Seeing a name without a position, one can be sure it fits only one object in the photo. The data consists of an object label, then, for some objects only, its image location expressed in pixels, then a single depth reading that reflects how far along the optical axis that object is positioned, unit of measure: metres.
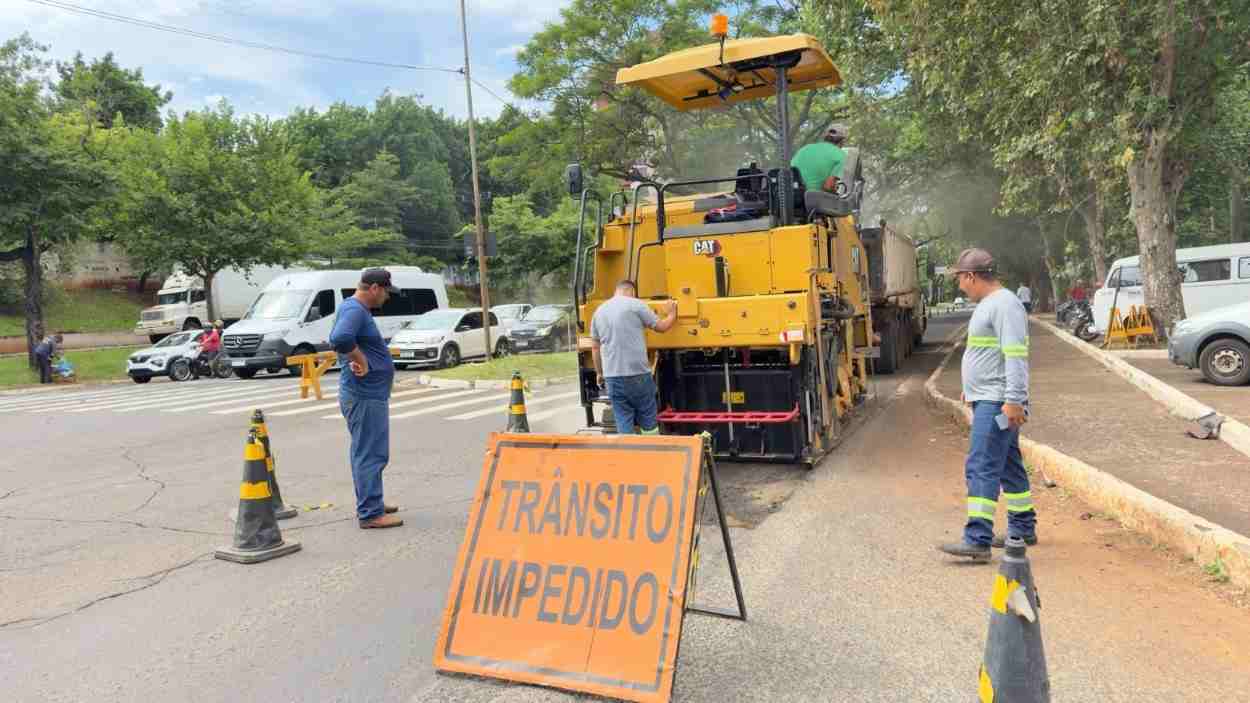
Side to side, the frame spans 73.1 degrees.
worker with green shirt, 8.16
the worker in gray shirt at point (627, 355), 6.65
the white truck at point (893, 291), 12.97
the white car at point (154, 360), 23.05
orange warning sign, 3.23
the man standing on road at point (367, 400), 5.88
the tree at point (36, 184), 21.72
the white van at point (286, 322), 20.80
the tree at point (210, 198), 27.61
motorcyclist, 23.44
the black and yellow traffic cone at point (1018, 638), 2.71
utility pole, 19.42
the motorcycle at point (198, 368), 23.12
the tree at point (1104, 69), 13.14
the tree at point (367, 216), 39.77
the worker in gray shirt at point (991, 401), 4.63
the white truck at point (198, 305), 34.34
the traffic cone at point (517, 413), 8.18
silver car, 10.69
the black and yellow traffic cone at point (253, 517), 5.32
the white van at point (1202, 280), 18.88
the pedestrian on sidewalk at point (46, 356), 22.78
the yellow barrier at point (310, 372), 14.68
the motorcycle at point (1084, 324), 20.58
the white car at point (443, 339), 21.36
